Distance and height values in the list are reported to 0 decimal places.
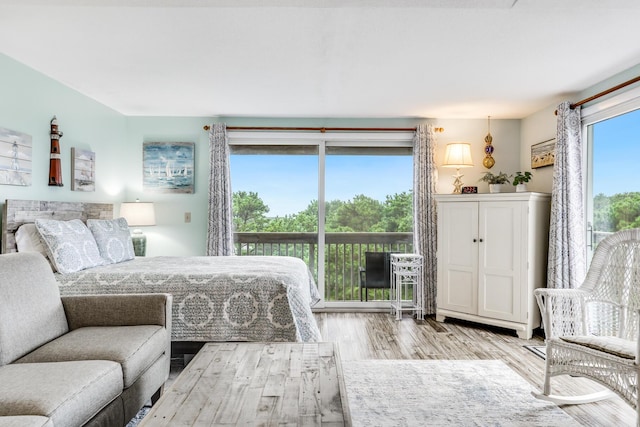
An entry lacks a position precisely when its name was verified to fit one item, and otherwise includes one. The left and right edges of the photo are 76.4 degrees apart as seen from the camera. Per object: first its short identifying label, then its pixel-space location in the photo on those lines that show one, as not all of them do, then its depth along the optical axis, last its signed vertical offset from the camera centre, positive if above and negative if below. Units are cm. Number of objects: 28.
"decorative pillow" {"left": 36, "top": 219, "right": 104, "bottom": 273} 288 -24
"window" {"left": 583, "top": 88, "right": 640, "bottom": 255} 329 +42
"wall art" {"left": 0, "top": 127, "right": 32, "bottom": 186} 299 +43
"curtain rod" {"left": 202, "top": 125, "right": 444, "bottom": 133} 486 +103
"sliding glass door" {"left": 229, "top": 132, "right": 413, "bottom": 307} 502 +21
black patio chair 502 -71
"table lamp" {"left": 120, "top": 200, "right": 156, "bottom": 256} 448 -2
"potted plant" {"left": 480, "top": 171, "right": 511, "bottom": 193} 448 +38
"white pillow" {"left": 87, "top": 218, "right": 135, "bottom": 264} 340 -23
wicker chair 217 -71
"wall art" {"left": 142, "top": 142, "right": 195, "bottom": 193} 485 +56
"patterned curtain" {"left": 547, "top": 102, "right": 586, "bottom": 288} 373 +4
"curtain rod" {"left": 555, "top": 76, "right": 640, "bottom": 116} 316 +104
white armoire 398 -43
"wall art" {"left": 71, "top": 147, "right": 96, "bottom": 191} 385 +43
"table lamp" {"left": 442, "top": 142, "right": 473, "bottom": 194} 466 +69
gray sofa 148 -65
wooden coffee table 137 -69
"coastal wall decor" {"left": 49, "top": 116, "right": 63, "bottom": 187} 350 +47
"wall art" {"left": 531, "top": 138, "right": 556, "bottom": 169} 421 +67
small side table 461 -77
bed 279 -59
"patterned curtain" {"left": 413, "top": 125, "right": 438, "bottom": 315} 480 +7
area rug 227 -115
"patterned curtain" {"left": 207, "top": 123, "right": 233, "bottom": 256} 472 +20
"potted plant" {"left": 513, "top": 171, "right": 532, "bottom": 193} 429 +36
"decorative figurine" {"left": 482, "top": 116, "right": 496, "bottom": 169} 484 +74
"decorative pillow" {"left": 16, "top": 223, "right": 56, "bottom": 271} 300 -21
